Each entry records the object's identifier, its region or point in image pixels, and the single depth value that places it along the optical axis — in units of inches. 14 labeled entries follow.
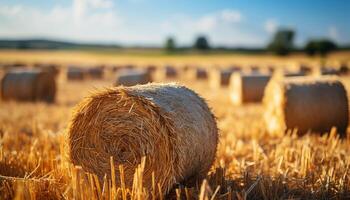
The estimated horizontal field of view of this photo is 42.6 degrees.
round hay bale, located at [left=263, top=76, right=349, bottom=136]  320.5
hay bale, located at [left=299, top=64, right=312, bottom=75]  1065.5
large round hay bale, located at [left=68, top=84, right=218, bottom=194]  174.6
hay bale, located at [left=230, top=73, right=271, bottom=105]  564.4
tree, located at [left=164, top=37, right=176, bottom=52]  3782.2
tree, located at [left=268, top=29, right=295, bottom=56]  3286.4
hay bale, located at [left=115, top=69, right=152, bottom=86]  659.3
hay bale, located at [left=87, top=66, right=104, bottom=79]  1207.6
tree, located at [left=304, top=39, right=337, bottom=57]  3006.9
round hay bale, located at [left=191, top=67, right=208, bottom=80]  1164.5
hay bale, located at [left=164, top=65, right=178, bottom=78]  1230.6
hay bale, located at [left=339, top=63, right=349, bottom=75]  1158.3
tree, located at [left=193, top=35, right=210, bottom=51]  3681.1
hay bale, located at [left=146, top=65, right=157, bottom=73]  1473.7
